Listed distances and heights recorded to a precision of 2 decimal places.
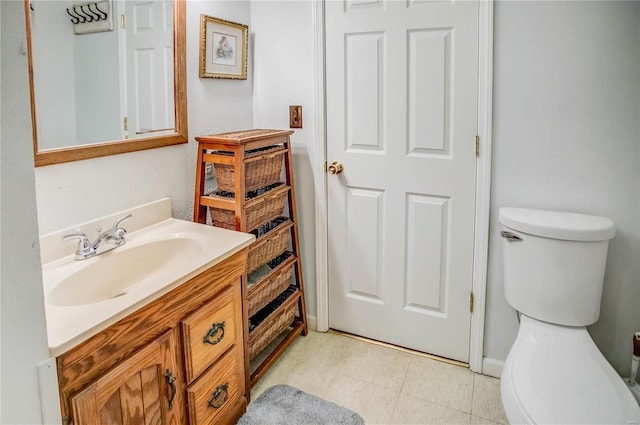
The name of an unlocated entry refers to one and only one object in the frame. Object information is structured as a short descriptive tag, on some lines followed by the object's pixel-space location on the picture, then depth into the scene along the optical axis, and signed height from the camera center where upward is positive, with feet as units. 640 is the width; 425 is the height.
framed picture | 6.85 +1.54
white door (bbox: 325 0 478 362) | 6.75 -0.26
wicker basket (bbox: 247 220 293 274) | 6.87 -1.48
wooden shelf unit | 6.35 -0.53
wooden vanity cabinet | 3.85 -2.03
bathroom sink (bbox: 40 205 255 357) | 3.83 -1.26
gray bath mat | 6.23 -3.53
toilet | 4.58 -2.12
